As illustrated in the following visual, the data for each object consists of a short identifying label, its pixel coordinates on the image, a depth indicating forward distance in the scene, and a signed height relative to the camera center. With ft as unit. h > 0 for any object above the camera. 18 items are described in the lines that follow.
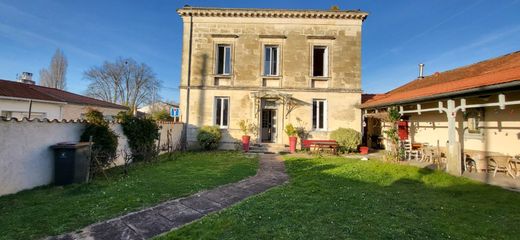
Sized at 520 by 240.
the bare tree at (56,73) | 116.78 +24.50
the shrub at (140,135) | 30.01 -1.05
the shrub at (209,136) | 43.93 -1.48
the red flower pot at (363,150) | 43.32 -3.33
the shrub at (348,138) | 42.91 -1.35
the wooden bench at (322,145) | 41.55 -2.49
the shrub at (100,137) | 23.21 -1.06
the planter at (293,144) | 43.91 -2.55
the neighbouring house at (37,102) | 44.42 +4.66
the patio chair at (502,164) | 24.21 -3.05
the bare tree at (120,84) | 131.34 +22.69
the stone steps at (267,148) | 44.32 -3.43
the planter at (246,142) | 44.19 -2.46
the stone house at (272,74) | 46.65 +10.85
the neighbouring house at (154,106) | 138.10 +11.87
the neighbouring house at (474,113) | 23.35 +2.36
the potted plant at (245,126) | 46.32 +0.47
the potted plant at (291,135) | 43.93 -0.99
